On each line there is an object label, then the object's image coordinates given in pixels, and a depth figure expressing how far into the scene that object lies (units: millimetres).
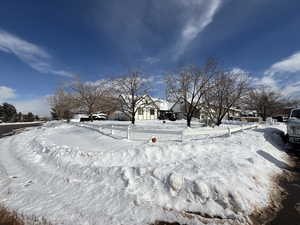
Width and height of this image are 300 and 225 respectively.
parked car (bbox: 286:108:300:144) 8992
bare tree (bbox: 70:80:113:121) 26609
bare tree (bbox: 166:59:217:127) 17672
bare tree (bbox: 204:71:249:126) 18078
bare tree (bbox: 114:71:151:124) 19203
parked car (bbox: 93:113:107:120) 48844
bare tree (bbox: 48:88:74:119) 33081
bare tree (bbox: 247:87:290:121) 29484
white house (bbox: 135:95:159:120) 43562
